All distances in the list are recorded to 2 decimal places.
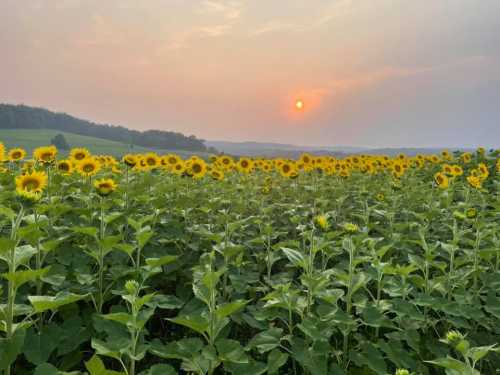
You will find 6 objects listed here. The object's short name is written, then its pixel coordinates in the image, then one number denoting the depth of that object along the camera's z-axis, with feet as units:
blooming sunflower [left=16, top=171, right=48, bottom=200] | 10.70
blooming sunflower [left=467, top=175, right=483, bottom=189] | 19.16
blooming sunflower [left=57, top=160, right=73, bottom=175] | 18.69
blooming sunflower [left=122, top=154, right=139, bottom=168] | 16.85
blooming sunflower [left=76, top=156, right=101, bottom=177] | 16.46
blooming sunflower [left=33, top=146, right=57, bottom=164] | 16.71
